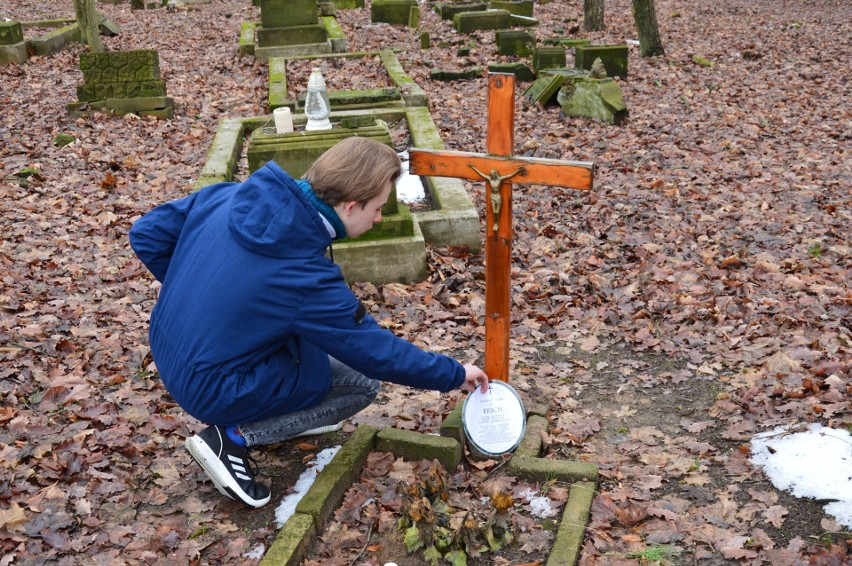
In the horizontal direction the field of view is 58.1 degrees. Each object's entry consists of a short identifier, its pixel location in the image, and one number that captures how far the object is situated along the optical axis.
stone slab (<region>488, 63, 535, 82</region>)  10.98
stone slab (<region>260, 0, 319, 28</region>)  13.68
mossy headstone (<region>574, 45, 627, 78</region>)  10.93
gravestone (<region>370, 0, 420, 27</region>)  16.58
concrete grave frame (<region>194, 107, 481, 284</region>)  5.48
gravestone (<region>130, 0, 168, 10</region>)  19.88
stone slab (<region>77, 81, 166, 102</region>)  9.61
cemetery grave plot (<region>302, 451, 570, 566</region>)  2.84
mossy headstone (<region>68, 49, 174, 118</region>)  9.61
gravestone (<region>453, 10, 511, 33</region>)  15.03
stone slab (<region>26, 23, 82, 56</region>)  12.91
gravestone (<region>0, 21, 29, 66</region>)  12.14
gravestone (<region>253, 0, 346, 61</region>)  13.51
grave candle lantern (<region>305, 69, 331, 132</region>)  6.20
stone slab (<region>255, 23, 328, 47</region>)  13.62
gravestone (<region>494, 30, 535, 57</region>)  12.95
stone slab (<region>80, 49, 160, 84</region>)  9.61
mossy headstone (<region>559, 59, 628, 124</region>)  9.27
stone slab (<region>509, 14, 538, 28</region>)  15.42
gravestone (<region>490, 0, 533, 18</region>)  16.47
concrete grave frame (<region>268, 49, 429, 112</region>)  8.91
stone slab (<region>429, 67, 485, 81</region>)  11.68
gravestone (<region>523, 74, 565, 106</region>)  9.90
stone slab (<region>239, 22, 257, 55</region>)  13.70
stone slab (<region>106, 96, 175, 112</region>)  9.64
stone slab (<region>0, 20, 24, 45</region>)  12.20
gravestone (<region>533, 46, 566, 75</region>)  11.12
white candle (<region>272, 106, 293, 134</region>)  6.38
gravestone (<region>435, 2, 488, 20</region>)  16.15
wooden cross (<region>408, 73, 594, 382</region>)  3.14
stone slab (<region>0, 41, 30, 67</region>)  12.12
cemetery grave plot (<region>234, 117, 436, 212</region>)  6.71
